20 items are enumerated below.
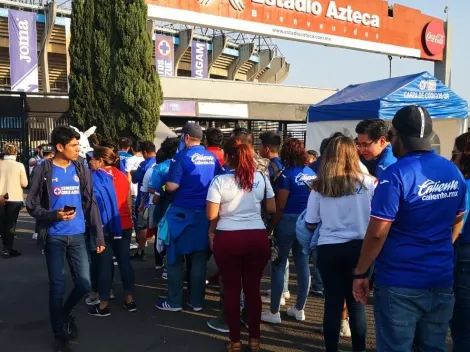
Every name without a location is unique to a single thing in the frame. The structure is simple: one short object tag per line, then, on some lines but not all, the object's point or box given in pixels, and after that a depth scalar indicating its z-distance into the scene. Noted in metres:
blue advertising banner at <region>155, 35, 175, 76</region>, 27.12
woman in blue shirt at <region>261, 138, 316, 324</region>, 4.25
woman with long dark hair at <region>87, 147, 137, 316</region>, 4.57
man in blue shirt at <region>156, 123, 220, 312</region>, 4.48
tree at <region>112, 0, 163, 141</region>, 14.44
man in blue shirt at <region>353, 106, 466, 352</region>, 2.27
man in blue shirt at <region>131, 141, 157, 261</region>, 6.57
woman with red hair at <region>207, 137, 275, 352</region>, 3.56
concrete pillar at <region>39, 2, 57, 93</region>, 21.97
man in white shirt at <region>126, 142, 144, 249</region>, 7.43
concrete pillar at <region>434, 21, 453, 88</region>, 22.14
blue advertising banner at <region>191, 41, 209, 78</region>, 29.24
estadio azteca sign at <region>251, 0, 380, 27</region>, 16.92
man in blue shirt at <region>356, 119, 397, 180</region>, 4.19
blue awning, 7.89
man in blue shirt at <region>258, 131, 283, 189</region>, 4.67
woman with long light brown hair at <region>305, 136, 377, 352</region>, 3.12
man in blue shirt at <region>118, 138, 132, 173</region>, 7.46
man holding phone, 3.71
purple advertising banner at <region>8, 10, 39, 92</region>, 20.36
